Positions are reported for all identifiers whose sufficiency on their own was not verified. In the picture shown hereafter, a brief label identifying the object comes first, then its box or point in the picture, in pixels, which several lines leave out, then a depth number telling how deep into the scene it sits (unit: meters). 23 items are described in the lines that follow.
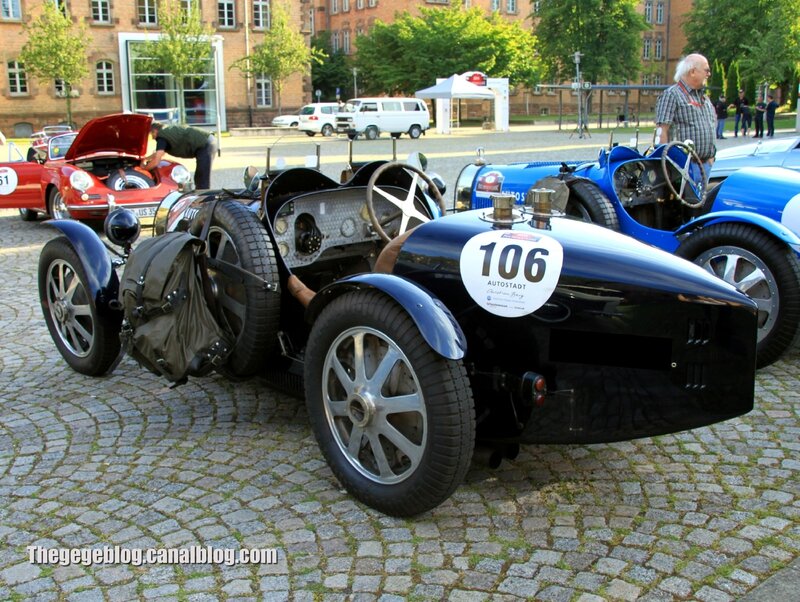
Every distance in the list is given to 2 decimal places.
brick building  44.84
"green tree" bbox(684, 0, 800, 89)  44.31
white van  38.28
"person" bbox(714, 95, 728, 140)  31.63
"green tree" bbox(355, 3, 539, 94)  54.22
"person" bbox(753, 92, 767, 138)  31.21
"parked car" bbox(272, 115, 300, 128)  44.28
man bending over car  11.17
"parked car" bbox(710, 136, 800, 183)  8.41
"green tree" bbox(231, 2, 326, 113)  48.44
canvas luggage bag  4.16
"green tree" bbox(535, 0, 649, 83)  50.75
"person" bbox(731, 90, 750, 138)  32.63
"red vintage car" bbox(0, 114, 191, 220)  10.61
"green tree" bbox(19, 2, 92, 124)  41.44
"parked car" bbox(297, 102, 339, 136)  39.84
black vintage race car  3.11
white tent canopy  38.94
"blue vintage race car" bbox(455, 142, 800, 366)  5.11
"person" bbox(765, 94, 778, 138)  30.95
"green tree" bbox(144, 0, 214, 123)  43.10
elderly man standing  7.31
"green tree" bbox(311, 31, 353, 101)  65.06
